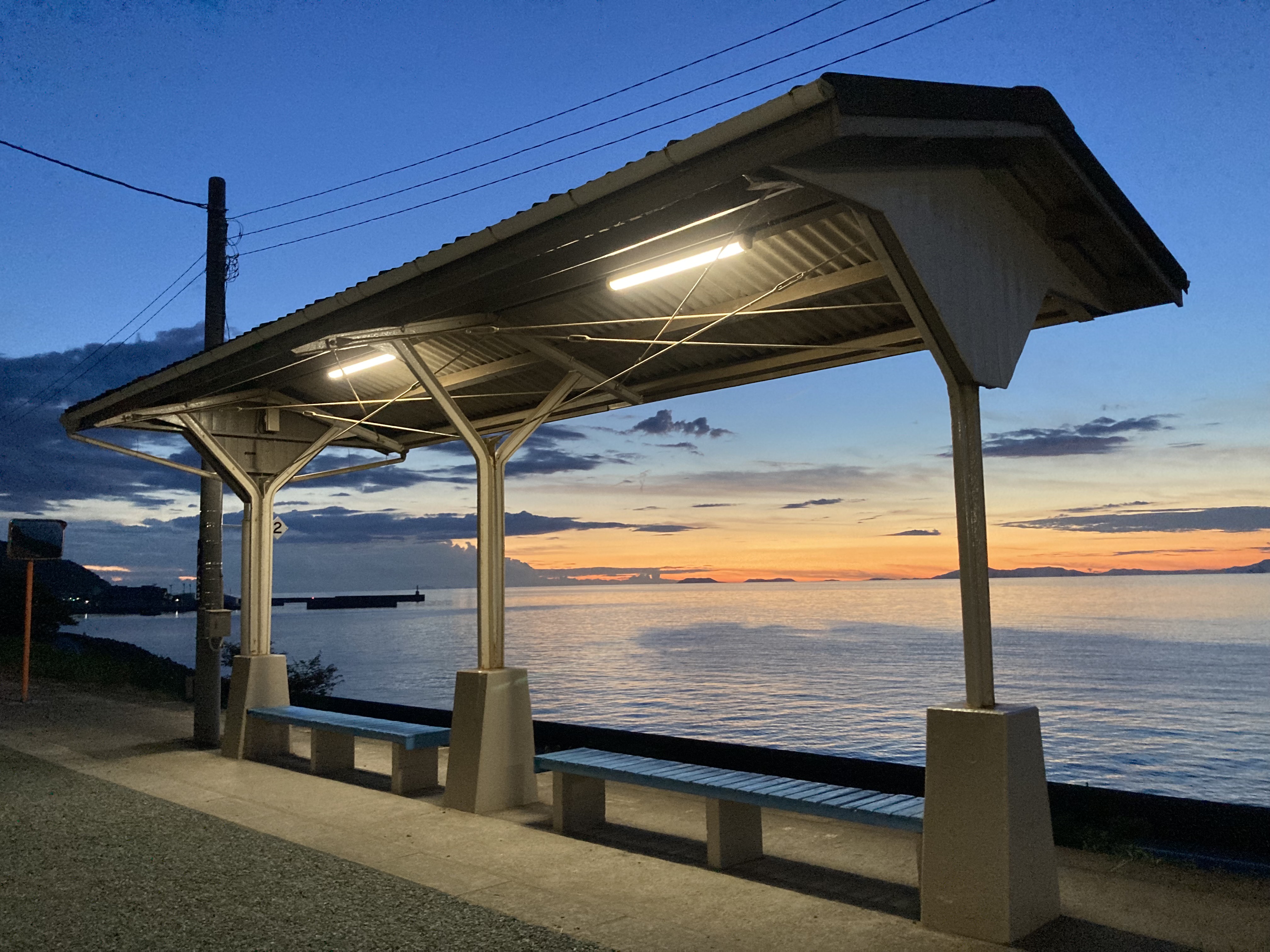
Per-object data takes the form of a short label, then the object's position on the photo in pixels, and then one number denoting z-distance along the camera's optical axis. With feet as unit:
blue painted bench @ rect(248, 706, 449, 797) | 22.21
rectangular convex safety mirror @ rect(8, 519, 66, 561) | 45.14
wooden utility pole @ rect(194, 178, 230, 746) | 29.94
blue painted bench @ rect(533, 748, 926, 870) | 14.20
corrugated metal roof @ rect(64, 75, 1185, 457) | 12.28
